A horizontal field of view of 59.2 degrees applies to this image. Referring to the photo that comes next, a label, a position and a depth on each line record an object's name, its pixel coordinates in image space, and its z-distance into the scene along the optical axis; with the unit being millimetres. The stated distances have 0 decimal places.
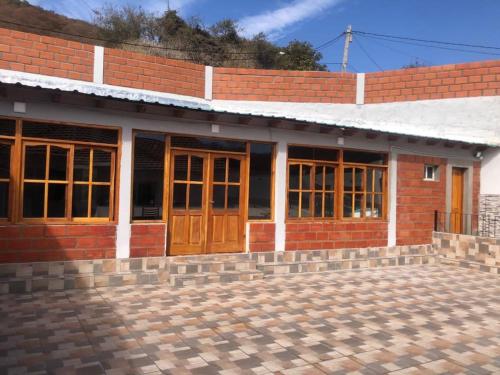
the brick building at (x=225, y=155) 6672
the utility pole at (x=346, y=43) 26036
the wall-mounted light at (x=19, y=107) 6363
